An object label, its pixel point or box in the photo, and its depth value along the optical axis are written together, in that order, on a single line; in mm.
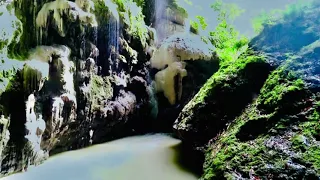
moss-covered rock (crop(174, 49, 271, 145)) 5242
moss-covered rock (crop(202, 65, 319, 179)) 3527
